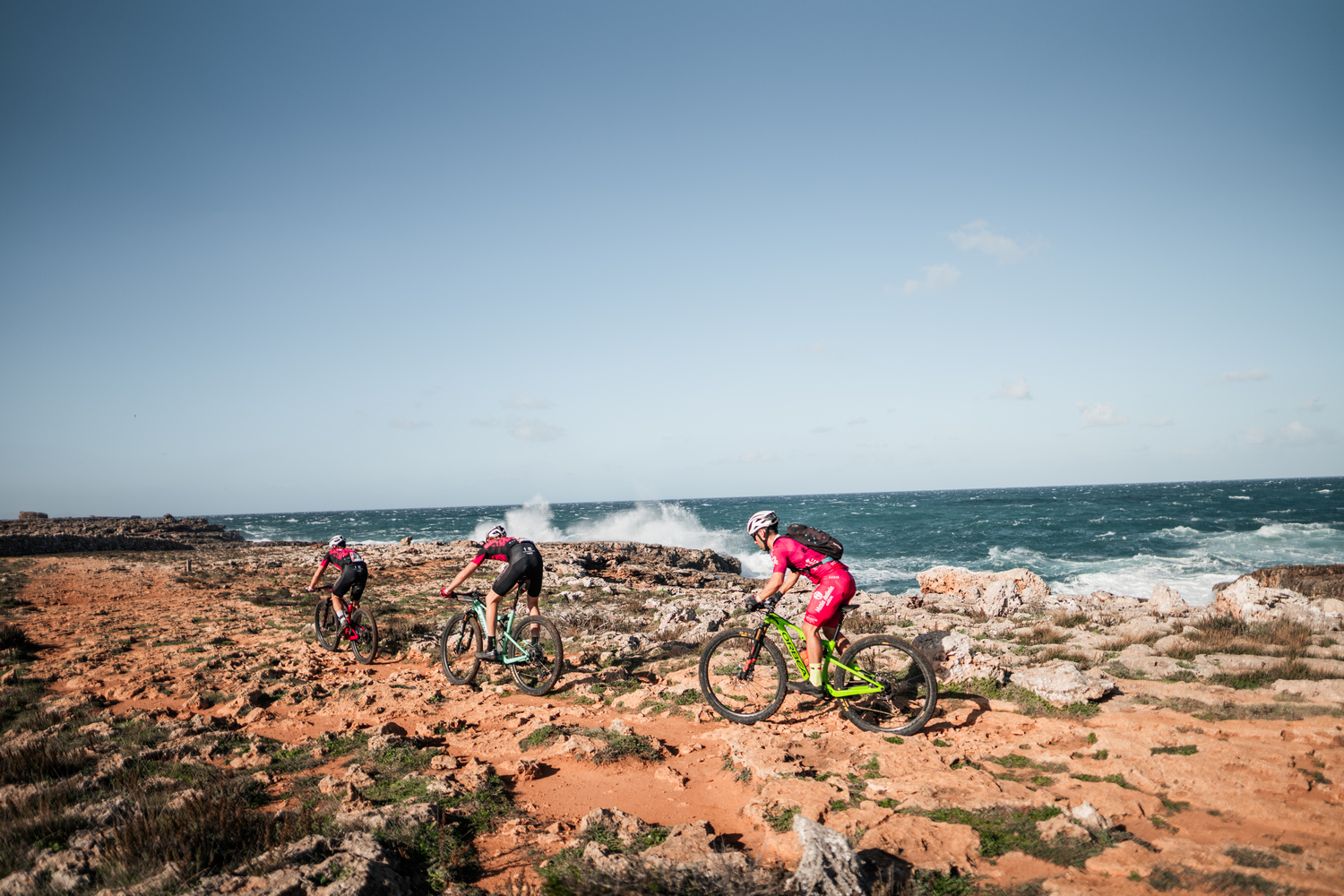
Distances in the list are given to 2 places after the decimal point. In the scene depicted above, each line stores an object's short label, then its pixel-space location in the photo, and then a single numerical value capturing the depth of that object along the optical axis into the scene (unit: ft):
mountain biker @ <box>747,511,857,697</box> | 22.35
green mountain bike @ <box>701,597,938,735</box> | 22.02
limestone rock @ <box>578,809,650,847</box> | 15.61
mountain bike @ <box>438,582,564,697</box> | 29.25
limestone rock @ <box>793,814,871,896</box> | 12.32
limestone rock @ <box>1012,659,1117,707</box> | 23.15
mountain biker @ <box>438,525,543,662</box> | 29.09
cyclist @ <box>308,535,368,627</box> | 37.06
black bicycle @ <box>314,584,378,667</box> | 36.09
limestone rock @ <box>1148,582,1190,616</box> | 38.99
